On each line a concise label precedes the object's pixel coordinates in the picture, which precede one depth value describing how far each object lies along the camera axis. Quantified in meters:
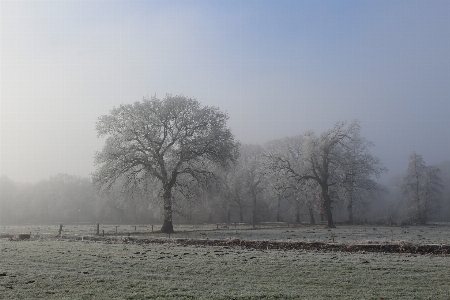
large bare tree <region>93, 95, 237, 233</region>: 47.84
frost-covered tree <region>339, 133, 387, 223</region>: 61.06
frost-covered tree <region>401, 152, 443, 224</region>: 78.38
